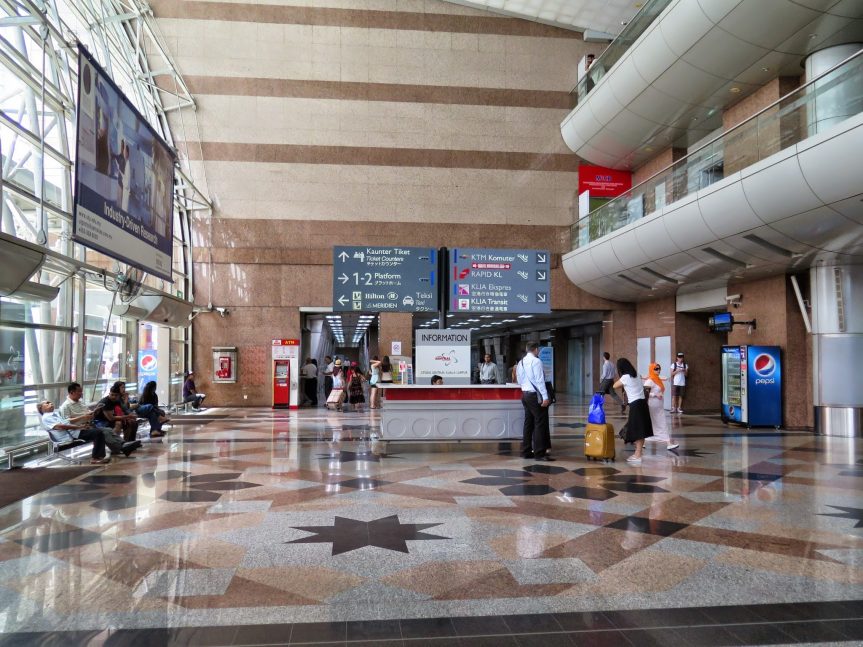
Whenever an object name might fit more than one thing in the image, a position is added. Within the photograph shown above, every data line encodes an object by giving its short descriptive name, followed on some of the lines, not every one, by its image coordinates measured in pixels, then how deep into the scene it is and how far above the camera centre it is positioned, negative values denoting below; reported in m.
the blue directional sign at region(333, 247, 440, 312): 15.93 +1.89
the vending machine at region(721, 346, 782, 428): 15.35 -0.75
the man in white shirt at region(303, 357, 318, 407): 22.59 -0.82
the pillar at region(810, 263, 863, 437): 13.98 +0.10
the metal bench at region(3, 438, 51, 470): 9.57 -1.46
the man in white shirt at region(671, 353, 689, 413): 19.66 -0.74
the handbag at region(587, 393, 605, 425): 10.33 -0.92
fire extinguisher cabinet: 21.62 -0.24
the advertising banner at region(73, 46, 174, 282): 9.23 +2.96
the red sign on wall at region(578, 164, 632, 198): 23.11 +6.18
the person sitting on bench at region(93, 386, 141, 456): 10.88 -0.98
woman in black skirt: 10.20 -0.88
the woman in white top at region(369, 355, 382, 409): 19.08 -1.02
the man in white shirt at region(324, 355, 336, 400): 24.21 -0.88
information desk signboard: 12.80 -0.02
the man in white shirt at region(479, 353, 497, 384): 15.87 -0.42
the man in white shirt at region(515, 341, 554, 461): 10.47 -0.81
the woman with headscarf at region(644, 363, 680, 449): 11.46 -0.93
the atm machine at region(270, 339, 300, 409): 21.39 -0.57
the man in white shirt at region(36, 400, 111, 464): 9.78 -1.11
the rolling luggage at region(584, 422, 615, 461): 10.09 -1.35
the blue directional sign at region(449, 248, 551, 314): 15.61 +1.82
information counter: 11.37 -1.01
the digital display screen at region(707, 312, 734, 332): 17.36 +0.88
